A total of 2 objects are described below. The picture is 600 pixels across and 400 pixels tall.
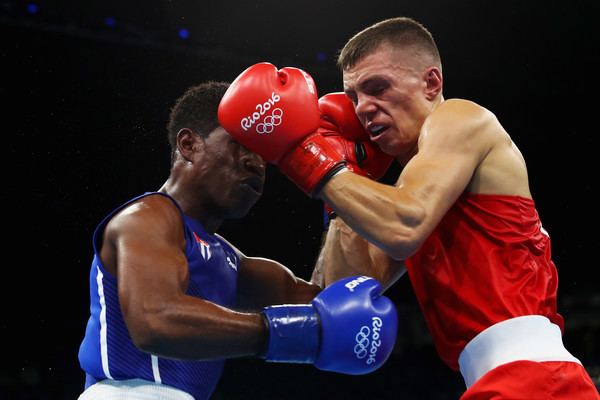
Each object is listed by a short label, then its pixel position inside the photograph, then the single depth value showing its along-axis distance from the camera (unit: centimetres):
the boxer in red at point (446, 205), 208
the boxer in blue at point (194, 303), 207
